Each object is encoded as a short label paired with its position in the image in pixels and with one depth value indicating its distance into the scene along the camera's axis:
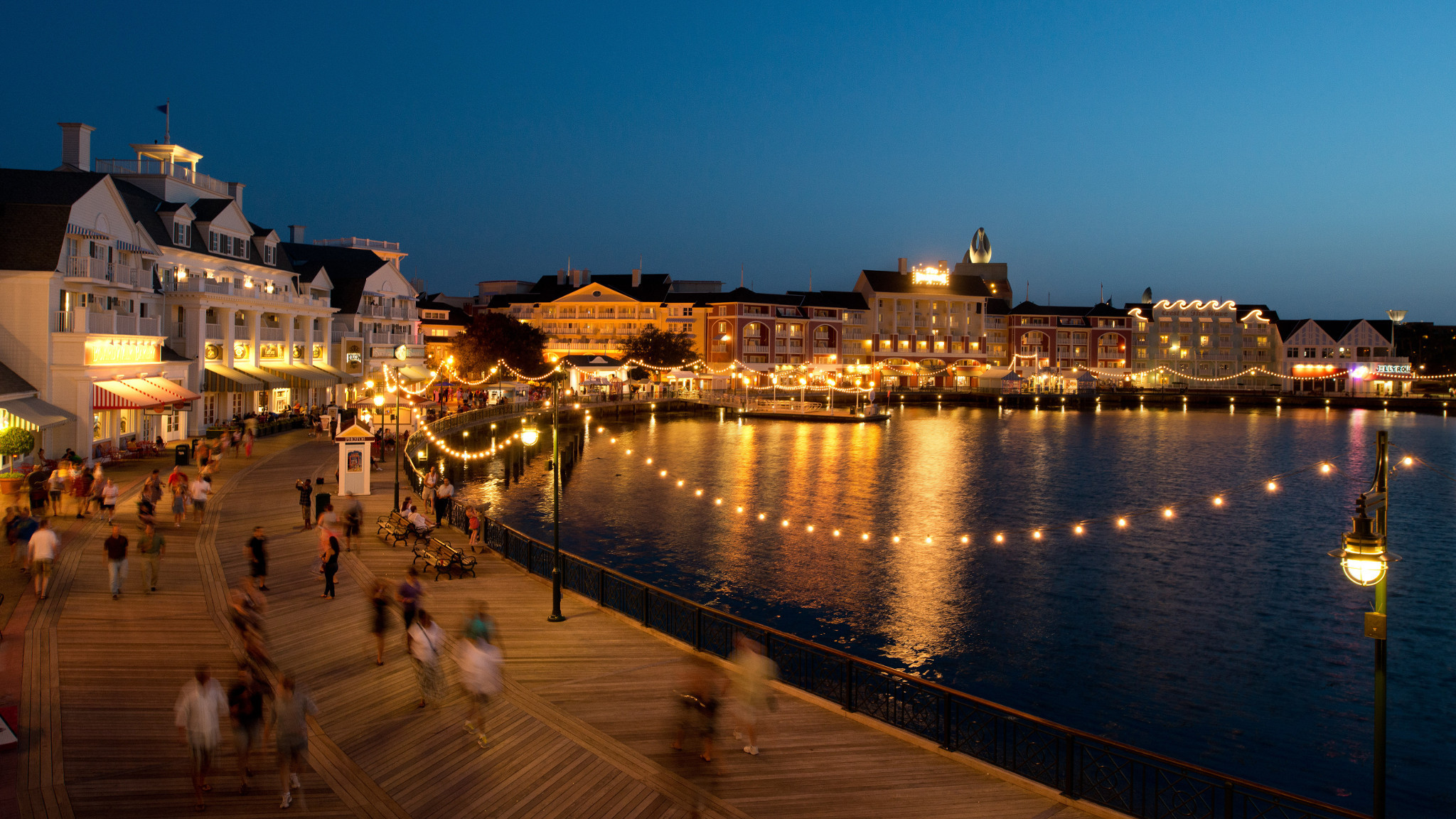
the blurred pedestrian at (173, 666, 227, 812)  9.98
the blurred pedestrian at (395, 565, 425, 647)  14.68
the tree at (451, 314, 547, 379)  82.19
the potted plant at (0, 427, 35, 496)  26.62
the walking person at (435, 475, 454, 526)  27.98
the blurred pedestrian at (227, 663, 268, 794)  10.41
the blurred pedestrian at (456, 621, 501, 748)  12.02
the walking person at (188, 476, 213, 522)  25.02
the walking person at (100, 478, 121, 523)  23.91
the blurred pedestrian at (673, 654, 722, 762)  11.17
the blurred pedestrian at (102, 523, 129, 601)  16.61
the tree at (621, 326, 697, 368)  111.06
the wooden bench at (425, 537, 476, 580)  20.64
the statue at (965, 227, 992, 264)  195.00
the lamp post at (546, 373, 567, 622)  17.25
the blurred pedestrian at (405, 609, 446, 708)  12.70
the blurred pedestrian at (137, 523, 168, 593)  17.59
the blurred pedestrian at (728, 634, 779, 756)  11.67
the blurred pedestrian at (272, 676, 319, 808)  10.06
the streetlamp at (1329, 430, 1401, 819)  8.41
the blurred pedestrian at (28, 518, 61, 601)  16.48
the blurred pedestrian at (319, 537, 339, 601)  18.27
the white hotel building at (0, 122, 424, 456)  33.22
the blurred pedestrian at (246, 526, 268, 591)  18.03
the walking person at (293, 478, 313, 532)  24.89
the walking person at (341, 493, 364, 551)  23.46
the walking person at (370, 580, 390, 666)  14.54
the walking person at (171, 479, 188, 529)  23.89
